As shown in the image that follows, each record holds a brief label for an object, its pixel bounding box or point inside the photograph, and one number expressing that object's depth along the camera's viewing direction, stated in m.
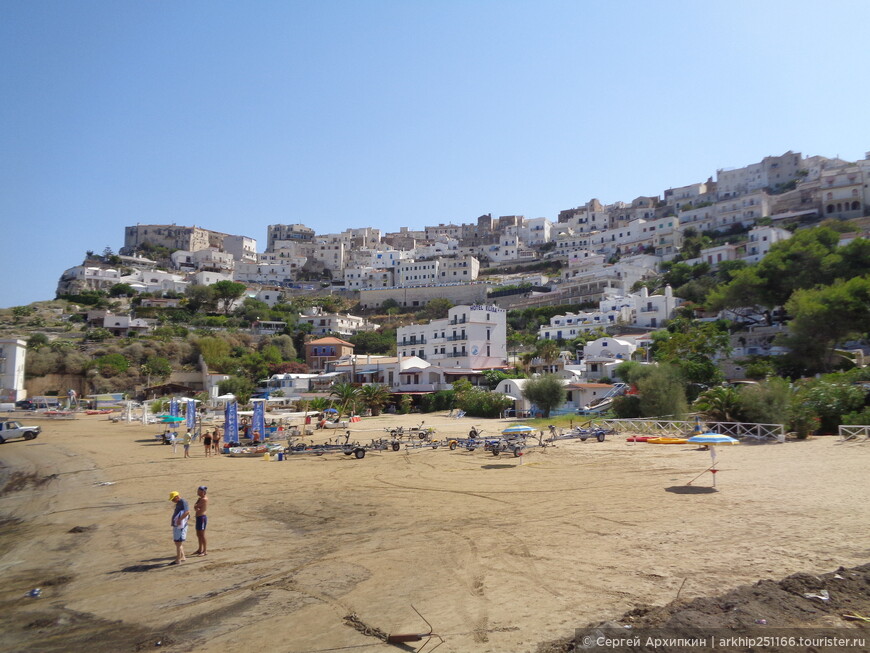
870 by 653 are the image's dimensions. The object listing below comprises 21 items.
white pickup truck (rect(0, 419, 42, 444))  33.29
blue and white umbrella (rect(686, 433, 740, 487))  16.03
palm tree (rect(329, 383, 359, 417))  48.03
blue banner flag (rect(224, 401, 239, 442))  28.08
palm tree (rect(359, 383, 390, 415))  48.97
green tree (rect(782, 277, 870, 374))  38.47
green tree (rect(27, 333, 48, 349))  69.67
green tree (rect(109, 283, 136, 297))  102.69
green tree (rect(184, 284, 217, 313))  99.25
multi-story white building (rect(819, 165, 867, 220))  91.75
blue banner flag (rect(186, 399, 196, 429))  33.88
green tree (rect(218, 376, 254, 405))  57.83
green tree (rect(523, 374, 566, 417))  39.36
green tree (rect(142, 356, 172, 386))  66.56
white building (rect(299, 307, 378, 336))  94.06
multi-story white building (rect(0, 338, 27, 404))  59.28
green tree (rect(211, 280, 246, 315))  100.64
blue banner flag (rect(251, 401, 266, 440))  28.95
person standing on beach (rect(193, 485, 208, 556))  11.02
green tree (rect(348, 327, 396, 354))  84.12
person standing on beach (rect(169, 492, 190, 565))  10.59
